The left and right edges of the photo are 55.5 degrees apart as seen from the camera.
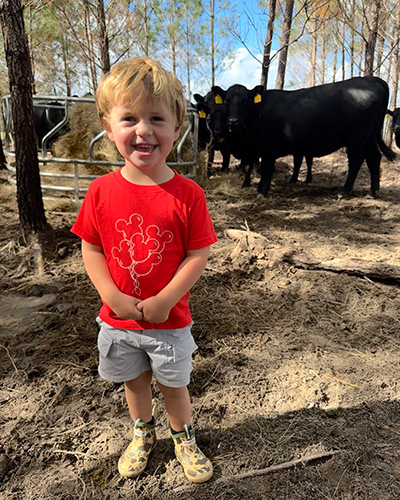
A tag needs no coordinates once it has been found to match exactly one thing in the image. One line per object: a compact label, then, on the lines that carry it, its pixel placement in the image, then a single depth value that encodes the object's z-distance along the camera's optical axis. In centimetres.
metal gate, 422
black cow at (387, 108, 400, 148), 766
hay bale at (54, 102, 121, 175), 524
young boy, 112
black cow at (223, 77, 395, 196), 599
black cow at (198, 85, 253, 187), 655
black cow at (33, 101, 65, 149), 685
